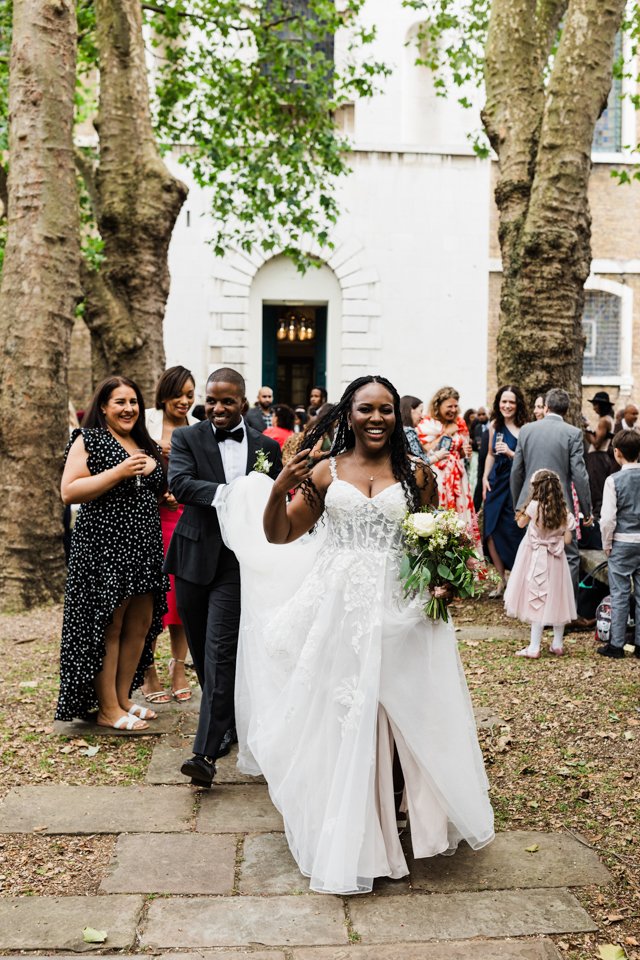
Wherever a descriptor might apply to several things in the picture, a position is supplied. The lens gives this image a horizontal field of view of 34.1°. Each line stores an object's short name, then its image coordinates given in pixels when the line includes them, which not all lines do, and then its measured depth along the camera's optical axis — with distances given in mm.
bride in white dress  4406
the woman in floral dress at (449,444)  10820
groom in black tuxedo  5586
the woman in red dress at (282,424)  11984
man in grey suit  9625
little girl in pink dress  8805
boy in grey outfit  8820
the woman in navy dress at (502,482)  10734
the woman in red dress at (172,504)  7391
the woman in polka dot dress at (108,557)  6316
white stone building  21609
